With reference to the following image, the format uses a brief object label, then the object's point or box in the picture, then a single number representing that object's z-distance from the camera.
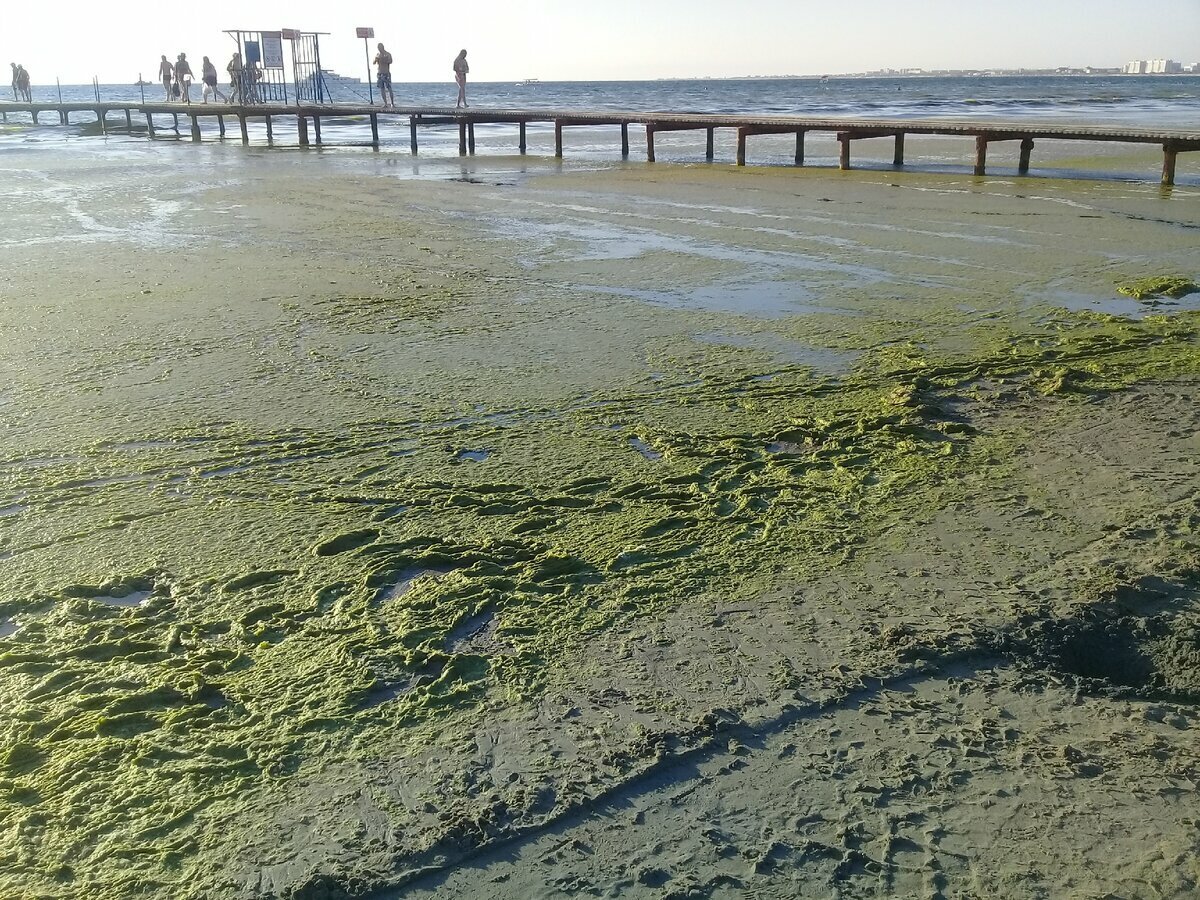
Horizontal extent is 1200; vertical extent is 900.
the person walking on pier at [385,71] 30.67
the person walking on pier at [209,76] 35.50
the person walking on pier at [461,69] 28.55
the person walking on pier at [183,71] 36.64
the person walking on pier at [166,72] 38.28
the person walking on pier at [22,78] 48.09
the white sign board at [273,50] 33.75
